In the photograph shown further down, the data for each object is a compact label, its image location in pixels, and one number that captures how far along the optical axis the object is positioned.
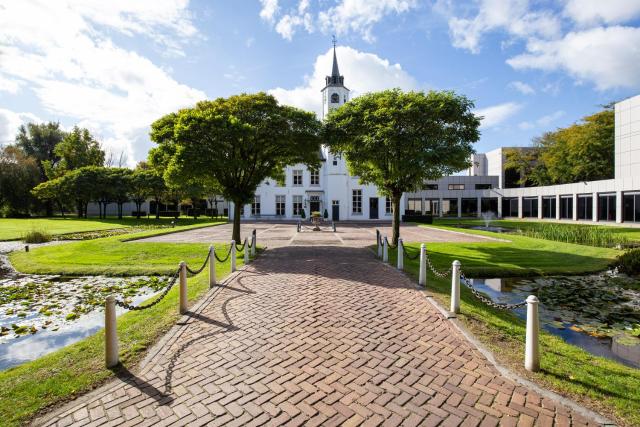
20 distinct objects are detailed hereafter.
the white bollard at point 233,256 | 9.73
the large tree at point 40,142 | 50.72
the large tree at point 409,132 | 12.85
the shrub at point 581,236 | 15.60
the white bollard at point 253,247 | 12.38
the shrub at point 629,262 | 10.45
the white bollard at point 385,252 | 11.65
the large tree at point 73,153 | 47.22
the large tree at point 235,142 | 11.95
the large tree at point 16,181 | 39.47
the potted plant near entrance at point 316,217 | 24.18
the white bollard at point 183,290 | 6.19
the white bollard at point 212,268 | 8.05
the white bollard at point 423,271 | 8.25
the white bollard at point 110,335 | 4.21
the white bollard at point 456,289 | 6.21
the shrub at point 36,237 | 17.44
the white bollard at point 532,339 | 4.09
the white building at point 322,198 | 38.47
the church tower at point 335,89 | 40.91
